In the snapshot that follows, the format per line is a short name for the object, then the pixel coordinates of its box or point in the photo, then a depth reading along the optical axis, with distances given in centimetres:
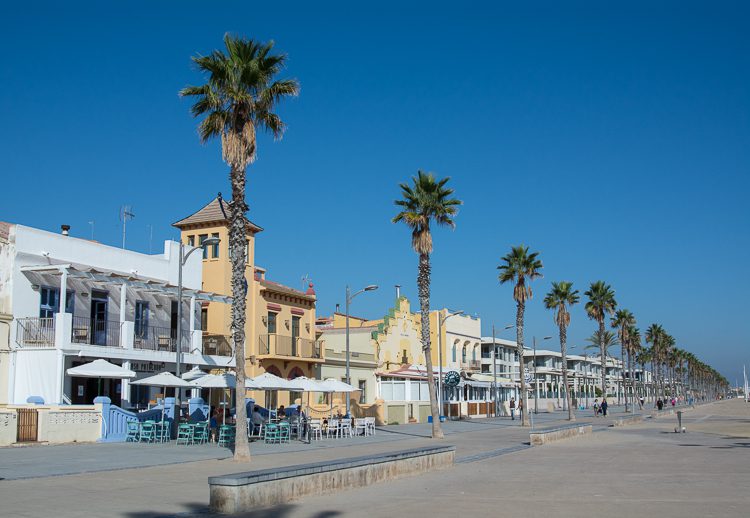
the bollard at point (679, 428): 4044
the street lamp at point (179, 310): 3032
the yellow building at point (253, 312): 4369
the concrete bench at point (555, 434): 2967
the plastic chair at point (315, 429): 3237
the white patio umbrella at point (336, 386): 3449
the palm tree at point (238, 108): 2220
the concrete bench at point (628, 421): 4734
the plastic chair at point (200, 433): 2770
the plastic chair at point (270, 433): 2898
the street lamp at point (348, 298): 3943
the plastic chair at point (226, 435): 2717
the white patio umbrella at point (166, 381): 2862
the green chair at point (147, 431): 2762
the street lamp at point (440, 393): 5247
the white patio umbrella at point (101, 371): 2894
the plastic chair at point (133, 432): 2803
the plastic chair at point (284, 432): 2943
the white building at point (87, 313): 3077
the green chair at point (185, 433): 2741
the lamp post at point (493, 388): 6206
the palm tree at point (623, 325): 9075
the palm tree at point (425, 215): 3516
